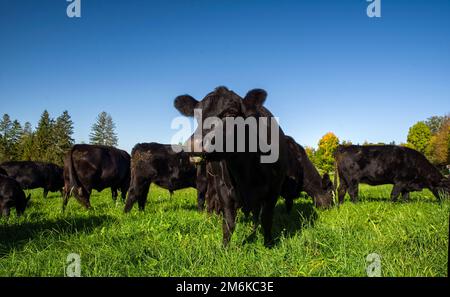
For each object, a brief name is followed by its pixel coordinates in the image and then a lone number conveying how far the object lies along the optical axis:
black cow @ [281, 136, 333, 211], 8.05
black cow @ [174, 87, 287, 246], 4.12
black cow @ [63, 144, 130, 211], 10.66
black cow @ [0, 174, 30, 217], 8.31
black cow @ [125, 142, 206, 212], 9.40
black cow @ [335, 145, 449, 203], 11.35
